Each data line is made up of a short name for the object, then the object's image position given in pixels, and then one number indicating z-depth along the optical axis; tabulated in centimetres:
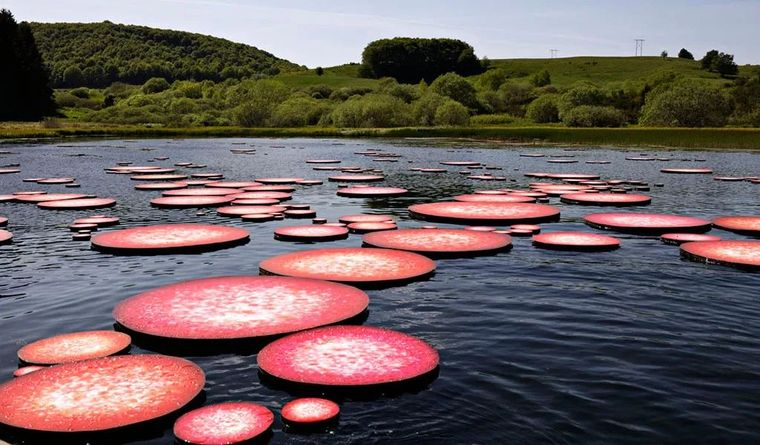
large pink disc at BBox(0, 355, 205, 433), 715
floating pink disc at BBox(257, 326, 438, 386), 841
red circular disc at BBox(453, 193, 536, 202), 2506
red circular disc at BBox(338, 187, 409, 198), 2852
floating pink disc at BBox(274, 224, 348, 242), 1830
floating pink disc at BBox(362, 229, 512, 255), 1664
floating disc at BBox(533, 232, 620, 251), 1714
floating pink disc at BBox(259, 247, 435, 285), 1370
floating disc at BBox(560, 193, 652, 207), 2544
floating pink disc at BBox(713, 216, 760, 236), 1939
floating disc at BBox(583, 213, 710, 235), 1962
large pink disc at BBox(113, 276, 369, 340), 1029
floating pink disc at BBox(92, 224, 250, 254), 1695
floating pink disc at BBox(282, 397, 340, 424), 740
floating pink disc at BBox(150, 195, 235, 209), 2469
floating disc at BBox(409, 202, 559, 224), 2119
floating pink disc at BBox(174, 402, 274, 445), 689
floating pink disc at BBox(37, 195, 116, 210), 2397
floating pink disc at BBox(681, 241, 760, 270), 1520
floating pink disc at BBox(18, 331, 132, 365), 918
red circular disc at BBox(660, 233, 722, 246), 1802
